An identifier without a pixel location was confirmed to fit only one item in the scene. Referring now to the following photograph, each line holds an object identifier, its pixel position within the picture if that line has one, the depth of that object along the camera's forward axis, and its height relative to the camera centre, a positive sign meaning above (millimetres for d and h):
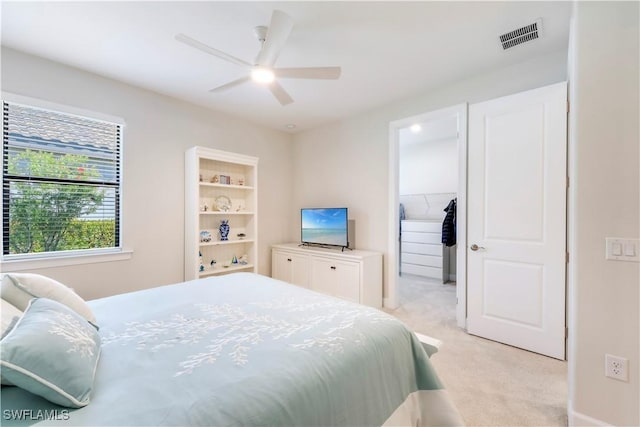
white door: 2320 -43
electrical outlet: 1429 -791
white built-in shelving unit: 3318 +25
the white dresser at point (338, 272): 3299 -760
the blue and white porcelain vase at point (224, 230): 3758 -243
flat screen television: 3703 -184
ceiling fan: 1695 +1058
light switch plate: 1410 -170
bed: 827 -577
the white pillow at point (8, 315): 989 -405
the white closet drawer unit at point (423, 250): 5066 -693
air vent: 2089 +1413
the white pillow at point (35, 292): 1199 -372
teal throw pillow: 786 -456
